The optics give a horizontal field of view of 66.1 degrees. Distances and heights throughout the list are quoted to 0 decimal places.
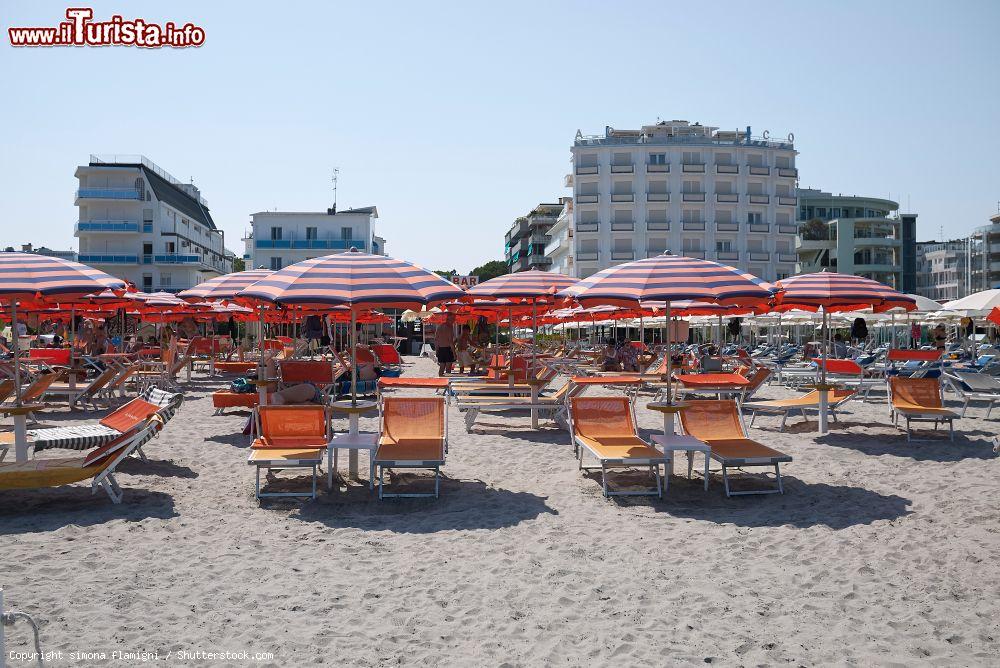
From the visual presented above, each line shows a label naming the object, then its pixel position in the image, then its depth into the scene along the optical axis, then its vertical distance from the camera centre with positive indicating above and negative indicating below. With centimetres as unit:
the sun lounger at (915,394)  1028 -79
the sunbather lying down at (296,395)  1026 -80
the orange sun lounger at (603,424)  777 -94
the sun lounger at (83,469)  618 -112
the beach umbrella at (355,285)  684 +49
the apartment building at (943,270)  8944 +824
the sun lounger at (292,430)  719 -91
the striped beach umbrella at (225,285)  1092 +80
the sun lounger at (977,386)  1205 -81
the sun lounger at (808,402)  1073 -94
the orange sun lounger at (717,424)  764 -91
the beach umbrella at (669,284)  726 +52
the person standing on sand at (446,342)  2044 -15
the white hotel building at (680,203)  5997 +1049
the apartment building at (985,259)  8069 +817
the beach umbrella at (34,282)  723 +54
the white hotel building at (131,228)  5828 +835
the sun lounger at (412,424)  750 -90
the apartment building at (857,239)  7519 +960
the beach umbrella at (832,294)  984 +54
